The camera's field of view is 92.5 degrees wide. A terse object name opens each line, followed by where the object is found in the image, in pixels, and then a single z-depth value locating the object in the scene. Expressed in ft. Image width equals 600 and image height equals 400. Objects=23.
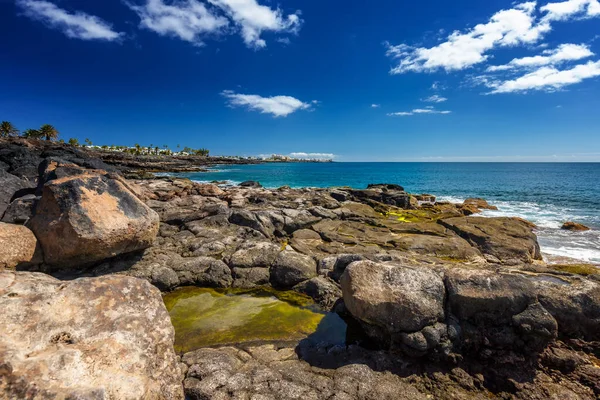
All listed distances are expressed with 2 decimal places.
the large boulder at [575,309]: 20.63
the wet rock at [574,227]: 75.56
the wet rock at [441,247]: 43.78
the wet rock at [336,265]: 32.71
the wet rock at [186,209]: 47.19
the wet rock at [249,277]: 32.58
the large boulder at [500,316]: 20.07
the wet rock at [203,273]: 32.48
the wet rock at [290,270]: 32.37
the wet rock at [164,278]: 30.63
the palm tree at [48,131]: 366.84
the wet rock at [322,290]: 28.86
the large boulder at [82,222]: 26.18
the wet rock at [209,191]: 82.05
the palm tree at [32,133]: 363.56
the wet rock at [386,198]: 101.91
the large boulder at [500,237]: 45.73
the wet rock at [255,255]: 34.67
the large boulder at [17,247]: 24.11
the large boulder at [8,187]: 40.14
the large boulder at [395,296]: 20.75
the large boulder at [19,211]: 31.83
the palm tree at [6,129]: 325.62
